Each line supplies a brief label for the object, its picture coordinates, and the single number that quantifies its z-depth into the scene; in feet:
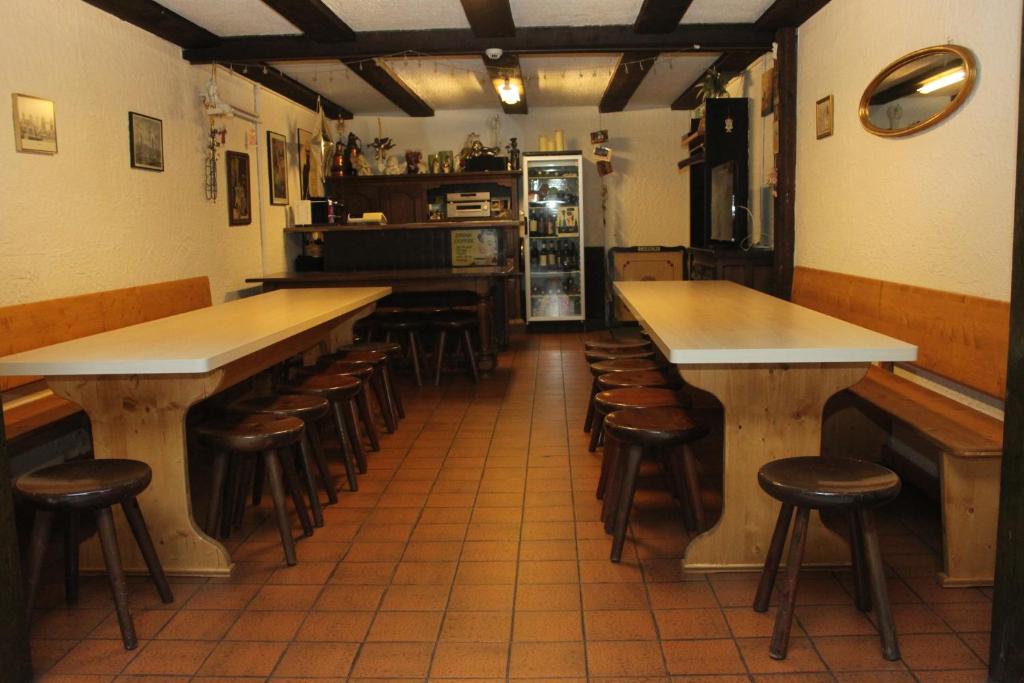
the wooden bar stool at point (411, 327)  22.86
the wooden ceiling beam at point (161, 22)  17.24
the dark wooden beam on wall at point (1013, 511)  7.39
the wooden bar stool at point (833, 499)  8.06
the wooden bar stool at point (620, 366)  14.58
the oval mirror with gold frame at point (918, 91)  12.69
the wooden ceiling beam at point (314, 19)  17.54
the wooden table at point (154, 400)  9.61
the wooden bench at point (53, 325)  12.54
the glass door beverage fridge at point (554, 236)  32.55
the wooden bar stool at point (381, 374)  17.16
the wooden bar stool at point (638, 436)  10.39
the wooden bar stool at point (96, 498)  8.63
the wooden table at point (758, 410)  9.87
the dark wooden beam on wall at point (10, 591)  7.75
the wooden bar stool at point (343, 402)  13.74
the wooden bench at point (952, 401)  9.84
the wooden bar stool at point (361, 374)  15.60
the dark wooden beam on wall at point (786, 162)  20.62
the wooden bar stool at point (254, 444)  10.66
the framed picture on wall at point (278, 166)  26.91
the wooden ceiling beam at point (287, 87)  23.72
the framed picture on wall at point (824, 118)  18.40
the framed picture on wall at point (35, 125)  14.49
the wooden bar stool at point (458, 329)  22.70
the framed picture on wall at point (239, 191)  23.56
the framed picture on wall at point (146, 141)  18.37
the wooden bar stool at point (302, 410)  12.11
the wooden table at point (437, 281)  22.81
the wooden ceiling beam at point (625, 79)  23.68
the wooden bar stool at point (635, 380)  13.38
